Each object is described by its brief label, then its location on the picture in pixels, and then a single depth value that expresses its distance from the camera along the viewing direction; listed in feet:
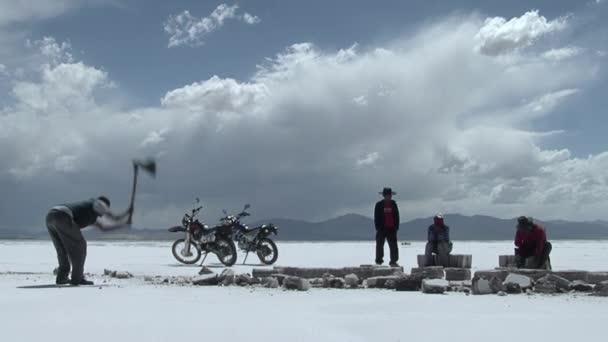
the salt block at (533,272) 37.50
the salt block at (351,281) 35.63
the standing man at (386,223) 50.48
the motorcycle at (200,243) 58.65
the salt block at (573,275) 37.86
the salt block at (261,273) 38.32
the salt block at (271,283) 34.60
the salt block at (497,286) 32.68
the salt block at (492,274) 36.01
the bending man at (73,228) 35.63
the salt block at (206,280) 36.45
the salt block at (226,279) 36.59
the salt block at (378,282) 35.47
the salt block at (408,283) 33.96
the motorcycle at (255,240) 60.49
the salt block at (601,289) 31.95
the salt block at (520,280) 33.35
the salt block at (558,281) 34.32
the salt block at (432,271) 39.27
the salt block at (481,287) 32.14
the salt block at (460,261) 46.16
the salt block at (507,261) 44.53
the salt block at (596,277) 37.29
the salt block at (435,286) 32.32
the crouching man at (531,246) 41.47
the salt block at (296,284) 33.50
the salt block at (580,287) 34.06
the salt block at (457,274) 39.68
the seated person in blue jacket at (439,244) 46.34
